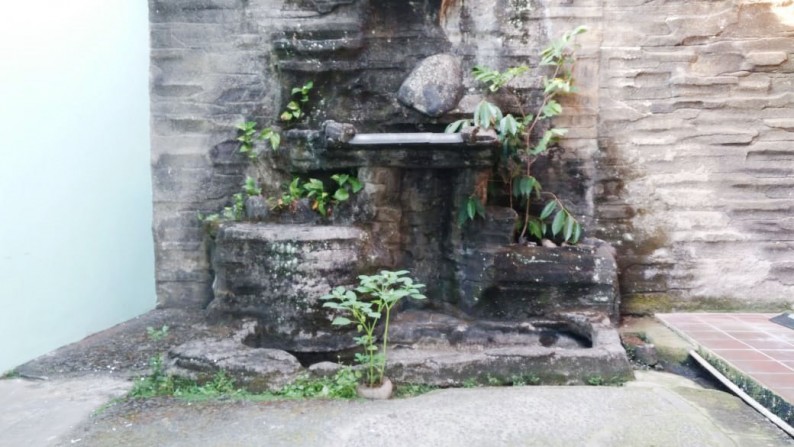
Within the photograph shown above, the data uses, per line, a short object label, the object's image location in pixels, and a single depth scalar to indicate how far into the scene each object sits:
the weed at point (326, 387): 2.76
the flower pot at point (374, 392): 2.74
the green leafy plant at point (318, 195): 3.67
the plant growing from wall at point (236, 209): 4.01
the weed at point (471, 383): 2.94
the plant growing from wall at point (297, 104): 3.89
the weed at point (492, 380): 2.96
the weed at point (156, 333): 3.68
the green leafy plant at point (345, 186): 3.64
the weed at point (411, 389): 2.85
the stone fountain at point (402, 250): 3.01
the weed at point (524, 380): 2.96
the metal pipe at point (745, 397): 2.45
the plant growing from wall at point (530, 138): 3.58
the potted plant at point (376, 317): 2.77
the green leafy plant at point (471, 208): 3.56
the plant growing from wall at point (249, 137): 4.23
